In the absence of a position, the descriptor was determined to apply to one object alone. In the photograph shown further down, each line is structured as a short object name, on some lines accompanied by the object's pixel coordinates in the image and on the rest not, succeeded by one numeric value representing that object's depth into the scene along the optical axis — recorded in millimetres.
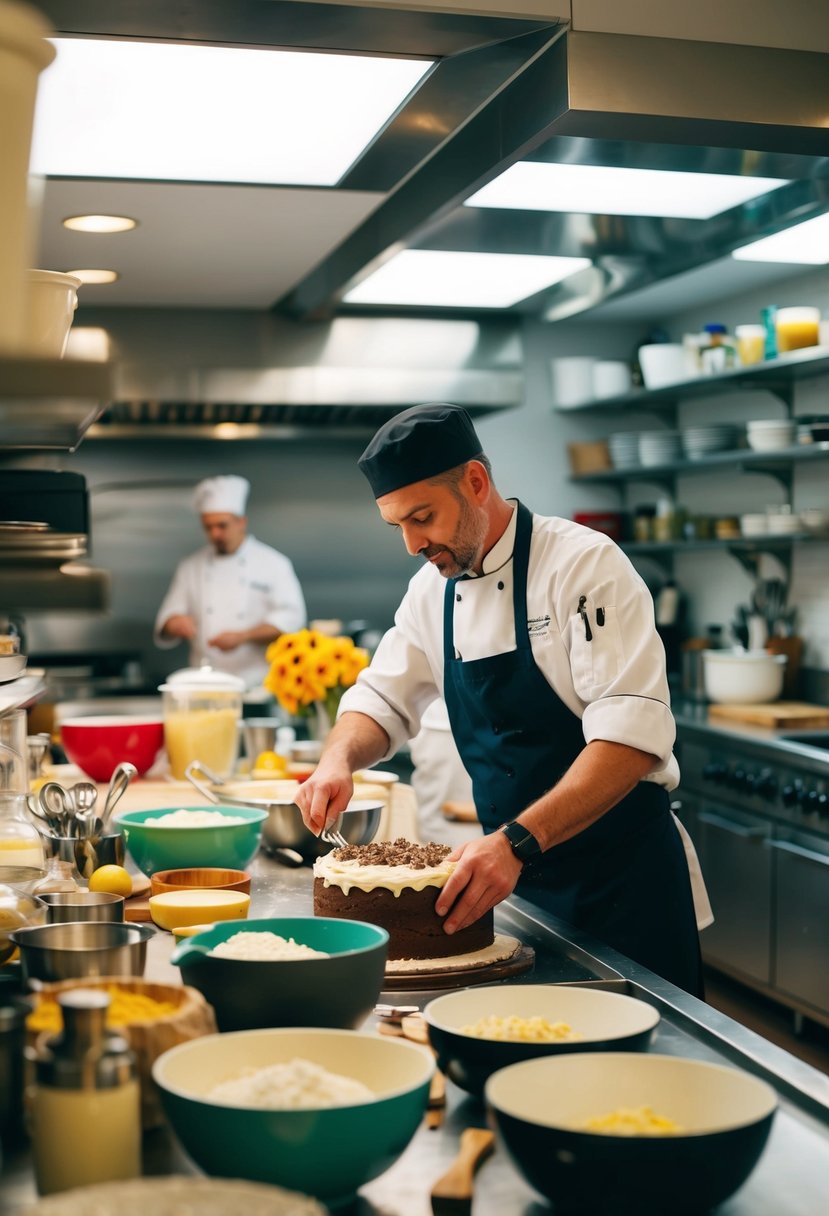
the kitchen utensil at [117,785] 2352
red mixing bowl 3289
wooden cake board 1751
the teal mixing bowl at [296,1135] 1045
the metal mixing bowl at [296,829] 2488
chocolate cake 1829
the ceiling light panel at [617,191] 2633
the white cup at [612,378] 6500
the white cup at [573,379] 6777
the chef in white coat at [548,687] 2207
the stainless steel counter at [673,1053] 1124
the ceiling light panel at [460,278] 3695
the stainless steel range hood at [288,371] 5703
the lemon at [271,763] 3219
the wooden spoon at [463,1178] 1083
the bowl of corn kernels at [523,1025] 1279
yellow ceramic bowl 1880
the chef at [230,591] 6328
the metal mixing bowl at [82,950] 1410
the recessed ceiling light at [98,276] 4739
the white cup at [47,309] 1272
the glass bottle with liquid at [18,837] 2012
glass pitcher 3359
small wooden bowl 2035
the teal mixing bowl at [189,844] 2250
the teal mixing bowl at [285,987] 1331
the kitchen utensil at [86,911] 1710
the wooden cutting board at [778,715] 4754
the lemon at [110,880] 2088
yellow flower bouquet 3588
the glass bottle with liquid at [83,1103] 1023
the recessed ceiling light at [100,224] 3758
